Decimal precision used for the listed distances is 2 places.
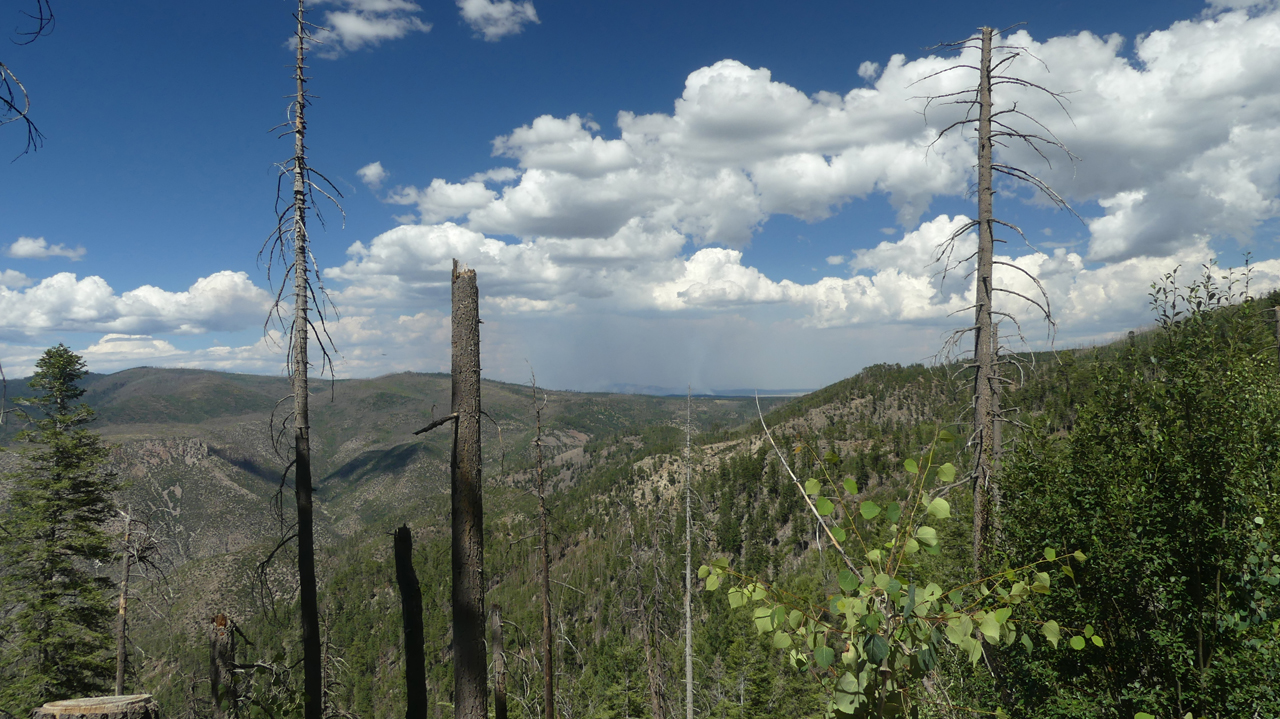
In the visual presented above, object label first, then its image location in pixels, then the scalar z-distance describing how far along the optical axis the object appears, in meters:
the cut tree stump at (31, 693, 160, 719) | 3.66
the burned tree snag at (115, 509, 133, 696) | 14.71
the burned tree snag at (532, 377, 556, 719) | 13.10
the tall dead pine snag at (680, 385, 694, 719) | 18.95
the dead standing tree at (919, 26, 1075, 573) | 10.10
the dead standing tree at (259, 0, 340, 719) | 8.68
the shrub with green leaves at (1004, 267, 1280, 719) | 7.80
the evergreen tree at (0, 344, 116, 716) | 17.78
